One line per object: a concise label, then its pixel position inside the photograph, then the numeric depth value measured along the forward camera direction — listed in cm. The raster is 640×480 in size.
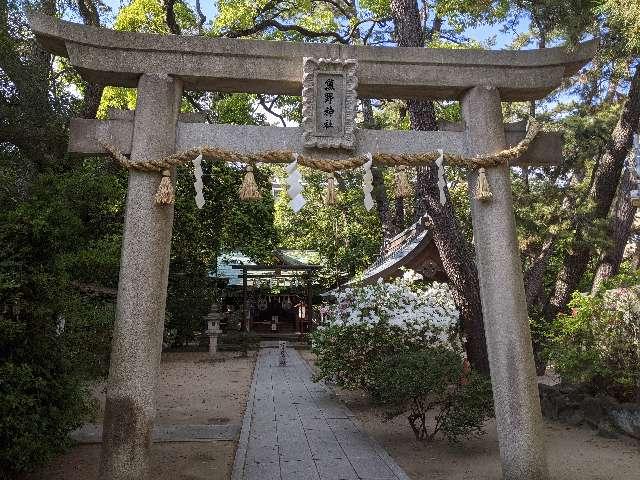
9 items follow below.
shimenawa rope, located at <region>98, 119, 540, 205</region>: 500
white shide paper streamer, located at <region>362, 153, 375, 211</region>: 528
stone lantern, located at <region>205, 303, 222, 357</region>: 2020
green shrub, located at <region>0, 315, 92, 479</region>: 459
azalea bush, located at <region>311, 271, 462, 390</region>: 924
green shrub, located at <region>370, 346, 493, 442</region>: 666
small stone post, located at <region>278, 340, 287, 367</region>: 1687
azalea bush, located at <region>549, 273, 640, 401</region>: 772
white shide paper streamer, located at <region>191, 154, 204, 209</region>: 508
